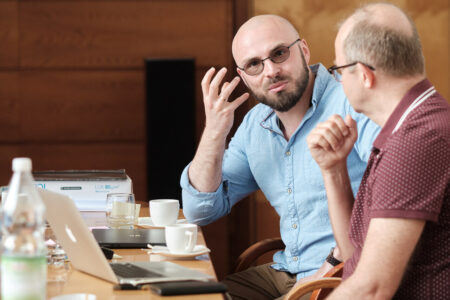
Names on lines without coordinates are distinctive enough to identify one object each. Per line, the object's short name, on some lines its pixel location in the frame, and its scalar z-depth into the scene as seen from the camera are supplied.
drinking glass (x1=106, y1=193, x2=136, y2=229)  3.29
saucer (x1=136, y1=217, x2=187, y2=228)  3.36
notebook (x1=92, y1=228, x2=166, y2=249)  3.07
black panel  5.31
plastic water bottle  2.38
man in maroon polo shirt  2.65
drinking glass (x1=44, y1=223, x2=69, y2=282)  2.77
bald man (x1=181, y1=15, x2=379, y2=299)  3.41
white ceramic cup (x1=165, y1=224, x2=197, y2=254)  2.95
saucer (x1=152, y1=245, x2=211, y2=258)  2.92
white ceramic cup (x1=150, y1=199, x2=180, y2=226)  3.32
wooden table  2.62
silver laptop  2.69
